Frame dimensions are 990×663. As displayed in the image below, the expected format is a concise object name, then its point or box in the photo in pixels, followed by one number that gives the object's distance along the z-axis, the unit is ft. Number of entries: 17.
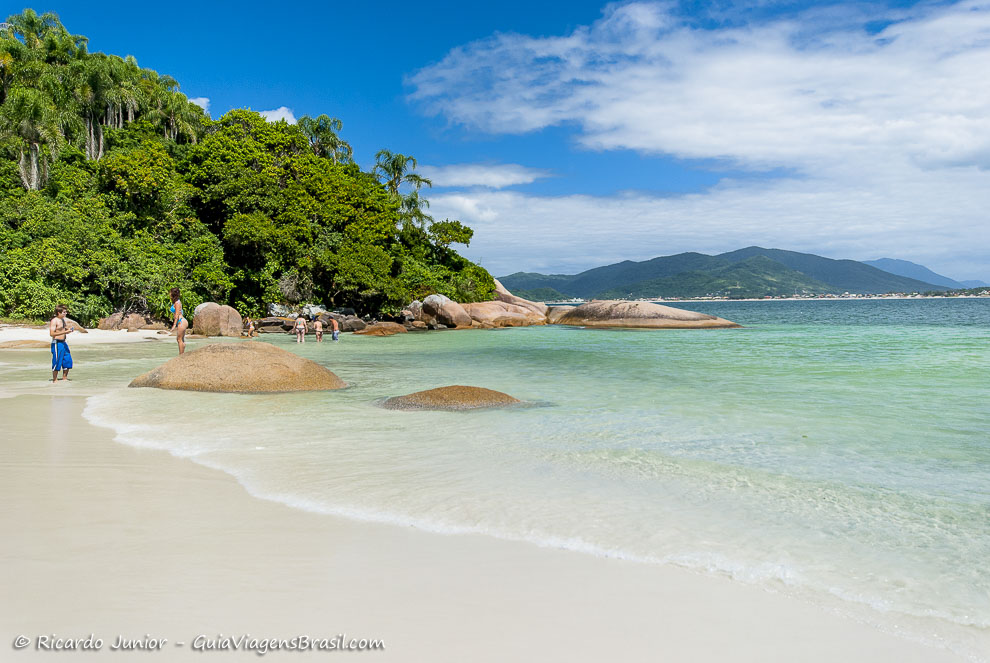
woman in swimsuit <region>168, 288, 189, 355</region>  49.44
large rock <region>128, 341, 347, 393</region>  36.01
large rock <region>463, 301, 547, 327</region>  137.69
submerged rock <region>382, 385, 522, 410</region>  31.09
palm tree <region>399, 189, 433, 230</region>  161.48
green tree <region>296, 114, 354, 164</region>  176.24
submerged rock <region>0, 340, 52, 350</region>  68.13
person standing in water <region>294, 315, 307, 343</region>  84.65
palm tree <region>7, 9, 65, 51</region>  157.79
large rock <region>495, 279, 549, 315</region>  164.53
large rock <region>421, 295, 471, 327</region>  130.52
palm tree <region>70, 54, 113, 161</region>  146.30
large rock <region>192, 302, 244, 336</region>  100.37
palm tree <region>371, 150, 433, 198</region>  168.25
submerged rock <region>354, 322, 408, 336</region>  109.40
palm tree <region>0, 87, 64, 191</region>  118.83
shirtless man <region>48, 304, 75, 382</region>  39.37
